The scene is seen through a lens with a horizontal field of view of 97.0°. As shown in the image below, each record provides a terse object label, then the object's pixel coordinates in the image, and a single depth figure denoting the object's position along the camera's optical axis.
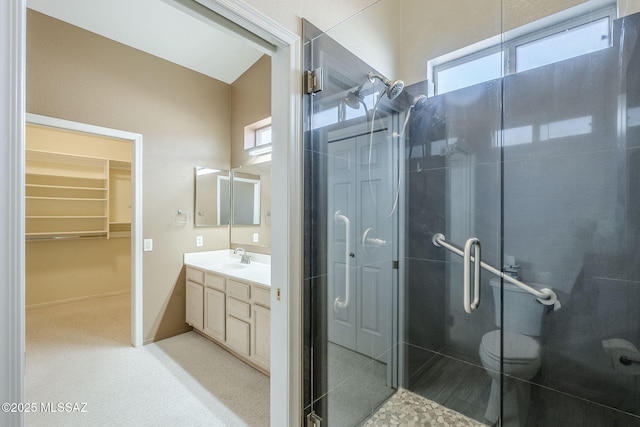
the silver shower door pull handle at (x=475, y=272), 1.52
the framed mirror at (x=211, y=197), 3.31
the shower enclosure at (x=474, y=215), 1.44
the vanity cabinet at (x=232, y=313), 2.27
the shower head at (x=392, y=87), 1.85
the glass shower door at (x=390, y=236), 1.50
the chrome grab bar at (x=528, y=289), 1.59
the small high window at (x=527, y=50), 1.42
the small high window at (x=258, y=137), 3.10
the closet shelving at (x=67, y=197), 3.94
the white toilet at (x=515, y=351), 1.64
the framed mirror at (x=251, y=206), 2.98
